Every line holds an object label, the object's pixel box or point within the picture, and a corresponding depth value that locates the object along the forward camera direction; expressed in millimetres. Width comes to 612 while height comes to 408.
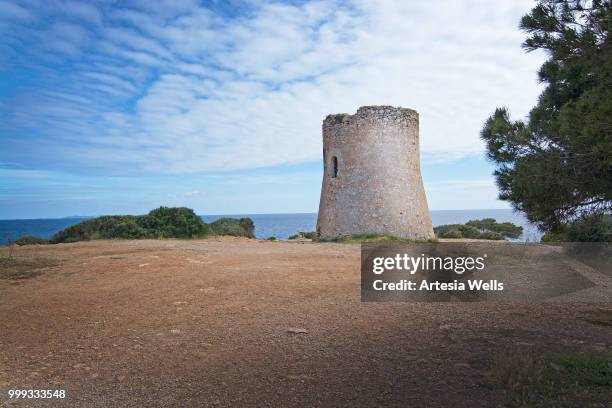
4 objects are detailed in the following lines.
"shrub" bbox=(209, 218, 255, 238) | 24609
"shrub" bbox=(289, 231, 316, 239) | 23791
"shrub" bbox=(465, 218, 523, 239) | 32156
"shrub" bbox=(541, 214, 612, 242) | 10539
